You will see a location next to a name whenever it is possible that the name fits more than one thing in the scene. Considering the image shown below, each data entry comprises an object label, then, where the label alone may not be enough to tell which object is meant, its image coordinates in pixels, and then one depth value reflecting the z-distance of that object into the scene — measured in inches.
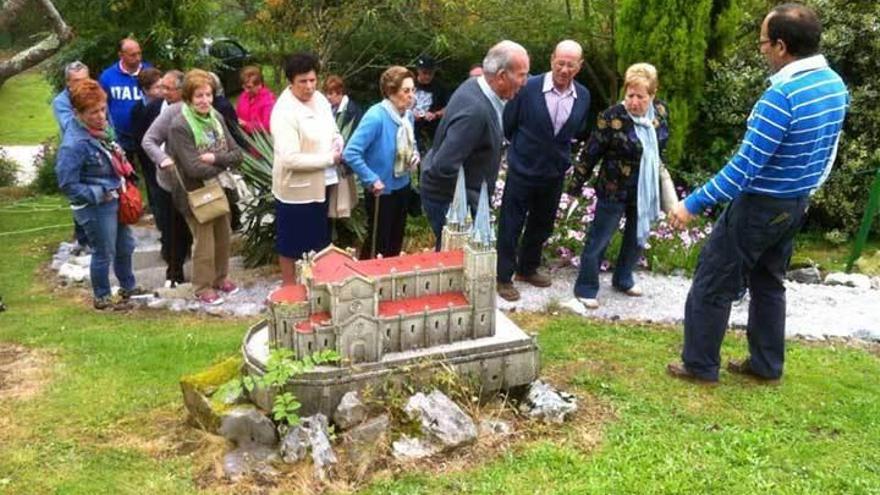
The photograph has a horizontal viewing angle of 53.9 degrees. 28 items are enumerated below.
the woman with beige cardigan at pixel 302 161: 239.5
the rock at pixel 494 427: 176.9
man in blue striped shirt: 173.2
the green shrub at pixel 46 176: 472.4
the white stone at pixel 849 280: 305.4
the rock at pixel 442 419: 169.8
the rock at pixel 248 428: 169.6
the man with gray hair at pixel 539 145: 255.1
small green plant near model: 163.5
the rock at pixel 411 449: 166.9
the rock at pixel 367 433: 165.9
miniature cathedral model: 170.4
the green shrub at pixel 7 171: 509.4
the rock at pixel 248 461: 163.0
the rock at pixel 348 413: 167.3
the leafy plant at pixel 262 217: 310.8
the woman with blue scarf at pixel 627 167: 247.0
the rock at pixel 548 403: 183.0
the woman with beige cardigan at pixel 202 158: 255.3
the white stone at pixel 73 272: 311.7
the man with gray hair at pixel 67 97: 296.2
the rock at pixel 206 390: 176.7
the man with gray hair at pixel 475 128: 227.0
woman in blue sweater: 249.0
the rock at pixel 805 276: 309.9
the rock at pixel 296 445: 164.1
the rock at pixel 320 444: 161.0
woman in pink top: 343.6
